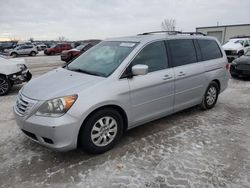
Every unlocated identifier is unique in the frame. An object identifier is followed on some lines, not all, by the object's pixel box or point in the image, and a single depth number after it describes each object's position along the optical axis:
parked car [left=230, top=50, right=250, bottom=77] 8.98
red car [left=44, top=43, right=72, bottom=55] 30.01
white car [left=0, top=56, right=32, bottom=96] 7.10
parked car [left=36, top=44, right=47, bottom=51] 40.34
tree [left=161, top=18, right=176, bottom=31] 61.56
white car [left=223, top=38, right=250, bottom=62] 15.16
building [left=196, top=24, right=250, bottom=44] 33.88
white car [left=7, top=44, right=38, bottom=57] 28.76
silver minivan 2.98
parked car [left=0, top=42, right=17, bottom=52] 36.97
